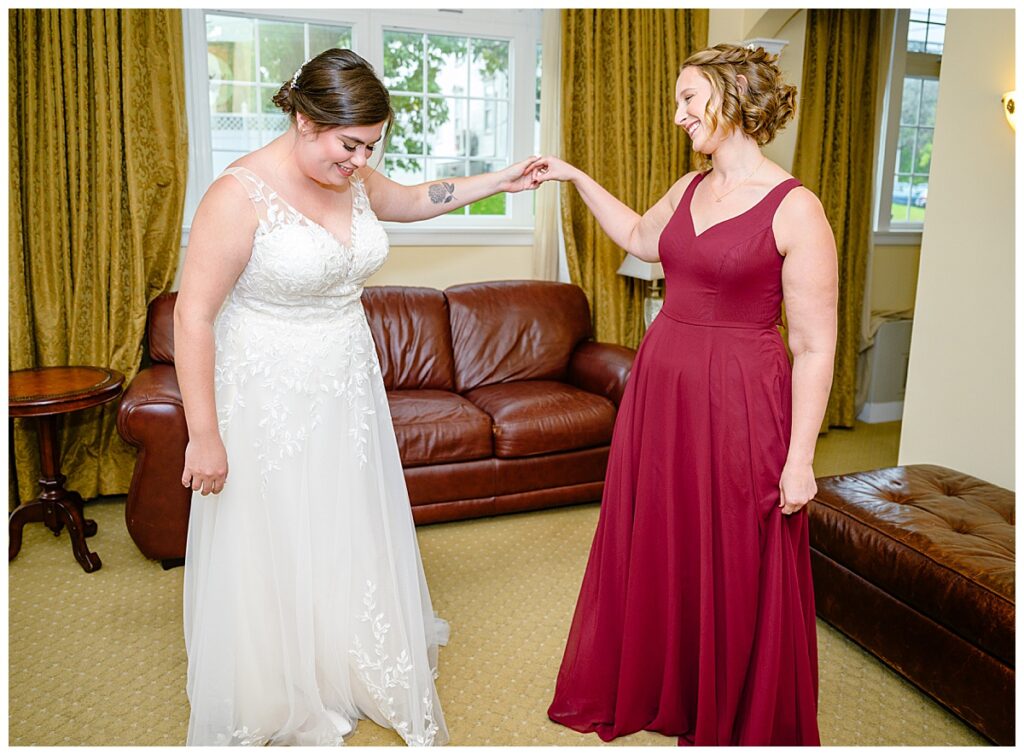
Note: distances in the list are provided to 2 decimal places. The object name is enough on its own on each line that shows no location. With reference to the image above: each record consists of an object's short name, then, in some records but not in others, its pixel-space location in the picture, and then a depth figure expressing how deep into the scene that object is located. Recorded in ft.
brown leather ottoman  6.82
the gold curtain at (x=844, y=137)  15.39
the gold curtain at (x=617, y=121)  14.07
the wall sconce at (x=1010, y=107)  9.17
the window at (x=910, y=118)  16.38
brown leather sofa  9.97
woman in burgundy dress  5.83
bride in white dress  5.97
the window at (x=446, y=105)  13.94
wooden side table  9.78
